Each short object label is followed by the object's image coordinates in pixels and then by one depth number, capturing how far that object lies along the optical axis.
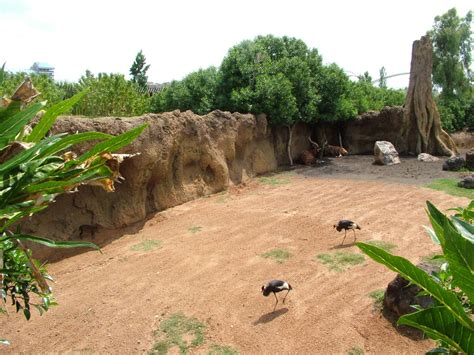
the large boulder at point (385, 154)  15.82
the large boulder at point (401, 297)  4.95
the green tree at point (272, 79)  14.45
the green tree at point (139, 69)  31.25
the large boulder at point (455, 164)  14.36
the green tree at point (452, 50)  25.45
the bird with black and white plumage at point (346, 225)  7.31
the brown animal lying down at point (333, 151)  18.61
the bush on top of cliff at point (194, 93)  15.89
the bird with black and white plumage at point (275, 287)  5.53
